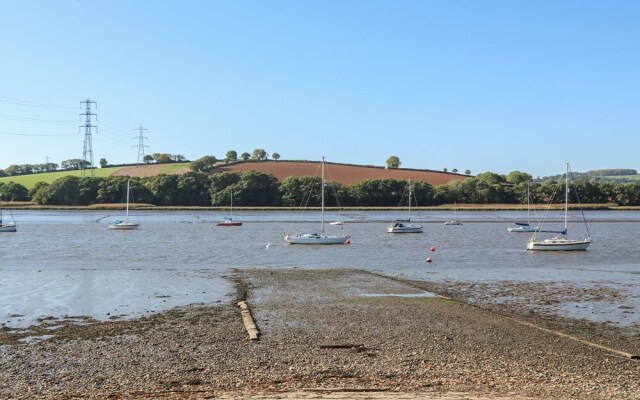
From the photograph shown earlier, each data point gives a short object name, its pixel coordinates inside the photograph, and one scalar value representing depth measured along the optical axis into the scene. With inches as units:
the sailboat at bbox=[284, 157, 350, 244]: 2610.7
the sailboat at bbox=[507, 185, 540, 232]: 3597.4
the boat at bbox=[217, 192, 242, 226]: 4301.2
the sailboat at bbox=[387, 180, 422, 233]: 3558.1
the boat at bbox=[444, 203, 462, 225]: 4437.5
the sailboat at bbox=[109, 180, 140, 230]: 3823.8
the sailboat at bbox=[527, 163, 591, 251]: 2309.3
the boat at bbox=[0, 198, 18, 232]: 3522.4
